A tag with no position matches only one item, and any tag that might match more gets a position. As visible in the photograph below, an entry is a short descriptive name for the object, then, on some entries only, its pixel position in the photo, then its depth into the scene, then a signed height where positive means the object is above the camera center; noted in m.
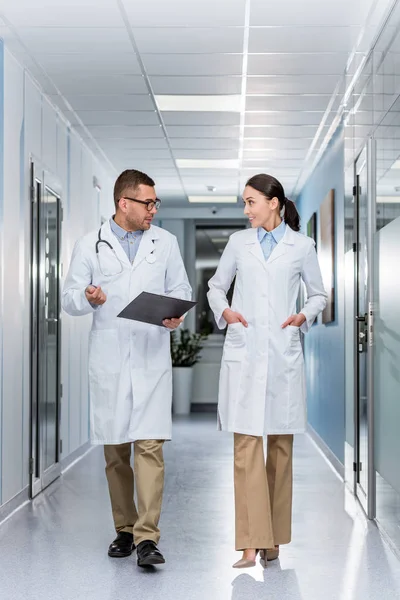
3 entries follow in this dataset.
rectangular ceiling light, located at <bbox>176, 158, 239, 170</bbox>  7.91 +1.38
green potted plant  10.64 -0.68
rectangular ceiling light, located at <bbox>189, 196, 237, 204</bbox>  10.23 +1.36
